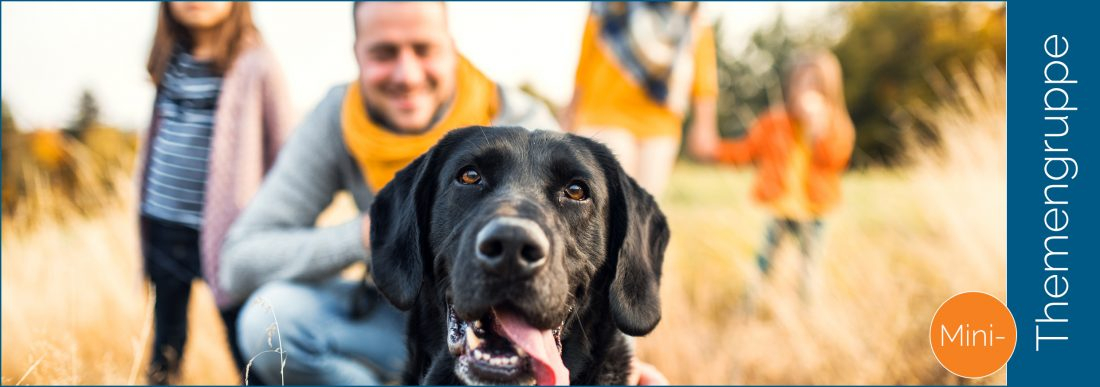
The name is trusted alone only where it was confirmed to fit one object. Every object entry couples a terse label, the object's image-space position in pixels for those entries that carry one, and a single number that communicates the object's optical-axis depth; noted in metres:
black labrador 1.51
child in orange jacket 4.21
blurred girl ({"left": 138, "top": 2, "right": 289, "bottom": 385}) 2.71
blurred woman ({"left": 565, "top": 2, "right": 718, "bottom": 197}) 2.86
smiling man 2.20
